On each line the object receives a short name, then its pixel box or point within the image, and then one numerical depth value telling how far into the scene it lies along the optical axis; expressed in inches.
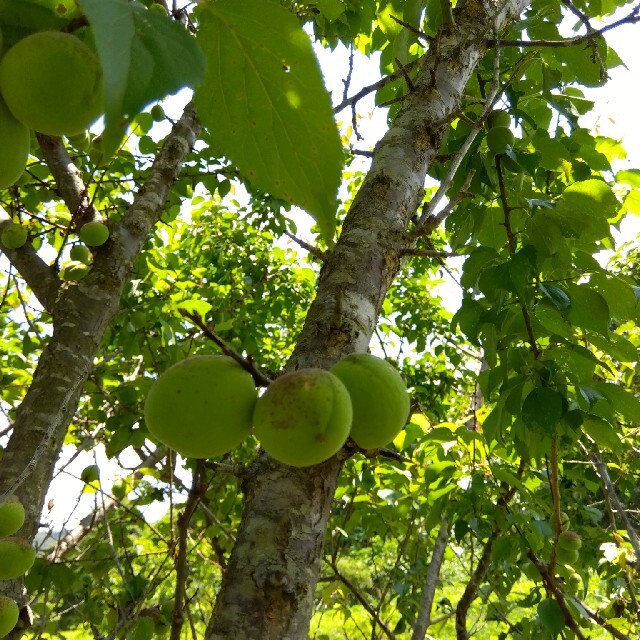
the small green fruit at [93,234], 23.1
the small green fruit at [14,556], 14.8
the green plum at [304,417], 8.6
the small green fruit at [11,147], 6.9
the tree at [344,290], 7.9
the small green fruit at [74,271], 24.5
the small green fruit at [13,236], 23.8
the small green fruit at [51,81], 6.5
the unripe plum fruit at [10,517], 14.7
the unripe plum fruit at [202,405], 9.0
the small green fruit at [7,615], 15.5
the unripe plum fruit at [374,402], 9.7
